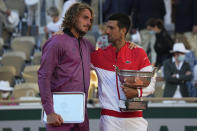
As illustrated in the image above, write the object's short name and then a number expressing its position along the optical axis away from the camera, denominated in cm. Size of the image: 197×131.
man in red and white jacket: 717
